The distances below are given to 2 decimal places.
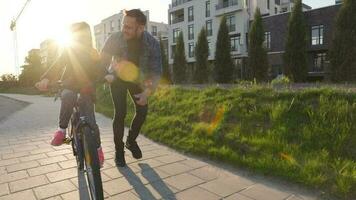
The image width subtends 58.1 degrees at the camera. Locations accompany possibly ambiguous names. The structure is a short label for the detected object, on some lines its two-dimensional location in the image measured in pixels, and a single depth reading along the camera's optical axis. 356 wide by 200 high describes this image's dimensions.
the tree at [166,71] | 36.72
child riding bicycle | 3.23
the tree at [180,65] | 38.62
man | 3.98
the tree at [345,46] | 23.33
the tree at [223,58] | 33.00
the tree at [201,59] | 35.12
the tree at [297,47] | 28.02
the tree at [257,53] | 30.73
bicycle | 2.60
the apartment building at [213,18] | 42.25
